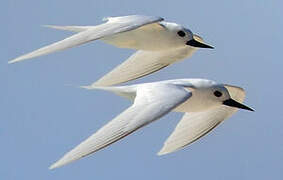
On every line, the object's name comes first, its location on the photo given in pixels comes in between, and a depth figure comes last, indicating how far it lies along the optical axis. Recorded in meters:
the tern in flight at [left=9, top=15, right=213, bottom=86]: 7.14
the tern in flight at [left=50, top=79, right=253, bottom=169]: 5.87
